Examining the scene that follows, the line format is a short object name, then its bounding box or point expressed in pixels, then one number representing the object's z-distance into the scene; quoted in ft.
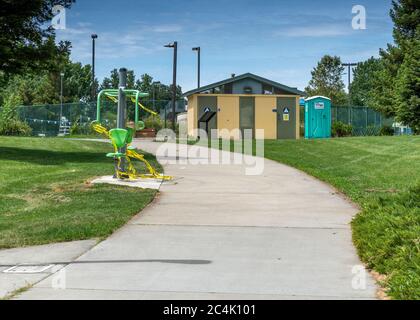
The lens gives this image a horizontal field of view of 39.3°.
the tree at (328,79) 214.42
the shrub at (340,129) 128.47
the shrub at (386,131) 132.26
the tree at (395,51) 137.28
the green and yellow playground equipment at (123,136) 42.27
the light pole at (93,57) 165.99
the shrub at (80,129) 139.03
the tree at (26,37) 59.67
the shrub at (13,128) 127.44
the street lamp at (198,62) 176.82
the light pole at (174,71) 127.24
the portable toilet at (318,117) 121.39
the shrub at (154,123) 130.11
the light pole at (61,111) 149.48
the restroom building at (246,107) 118.73
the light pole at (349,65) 202.69
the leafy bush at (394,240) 16.87
